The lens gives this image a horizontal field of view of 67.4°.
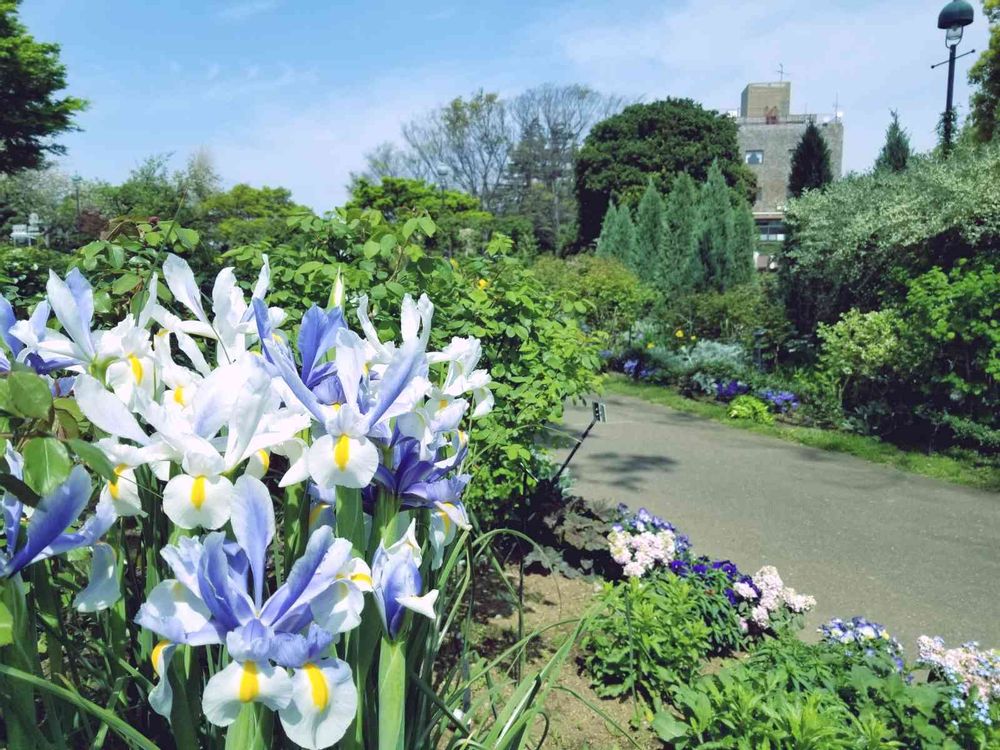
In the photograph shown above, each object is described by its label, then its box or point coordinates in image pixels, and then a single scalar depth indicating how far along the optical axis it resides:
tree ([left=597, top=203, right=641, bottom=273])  20.00
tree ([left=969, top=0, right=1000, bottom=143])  15.41
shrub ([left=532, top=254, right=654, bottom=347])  14.26
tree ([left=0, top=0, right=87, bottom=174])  18.08
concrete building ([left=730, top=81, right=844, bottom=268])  48.09
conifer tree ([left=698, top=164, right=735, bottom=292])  16.16
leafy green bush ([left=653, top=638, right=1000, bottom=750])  2.18
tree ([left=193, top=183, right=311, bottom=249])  28.11
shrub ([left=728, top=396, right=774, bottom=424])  9.10
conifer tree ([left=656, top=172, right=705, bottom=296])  16.33
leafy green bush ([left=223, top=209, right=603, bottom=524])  2.89
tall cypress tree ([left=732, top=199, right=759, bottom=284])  16.51
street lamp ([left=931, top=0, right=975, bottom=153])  10.55
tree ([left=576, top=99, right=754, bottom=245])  32.50
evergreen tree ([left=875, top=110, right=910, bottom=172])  16.58
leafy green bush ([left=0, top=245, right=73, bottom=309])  3.98
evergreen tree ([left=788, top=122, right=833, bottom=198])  16.19
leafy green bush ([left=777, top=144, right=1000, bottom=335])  8.04
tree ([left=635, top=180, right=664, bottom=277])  19.87
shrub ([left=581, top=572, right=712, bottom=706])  2.77
